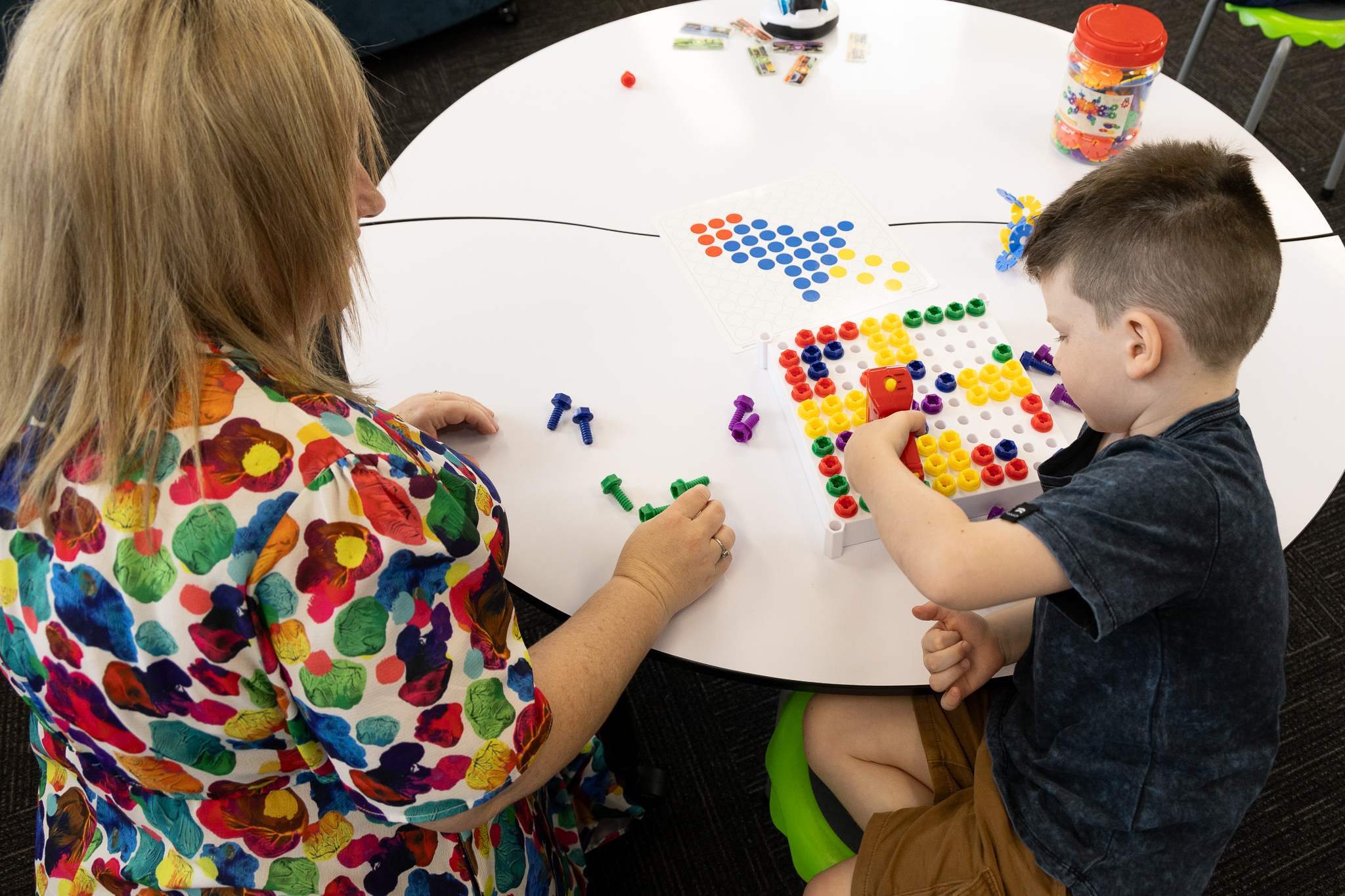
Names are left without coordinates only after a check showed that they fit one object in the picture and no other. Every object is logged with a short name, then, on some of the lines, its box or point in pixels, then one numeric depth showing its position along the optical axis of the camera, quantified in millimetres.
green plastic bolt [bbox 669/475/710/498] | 1014
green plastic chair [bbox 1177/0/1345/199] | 2016
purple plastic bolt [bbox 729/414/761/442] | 1056
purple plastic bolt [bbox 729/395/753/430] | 1078
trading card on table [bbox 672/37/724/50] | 1617
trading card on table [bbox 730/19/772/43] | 1621
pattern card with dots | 1210
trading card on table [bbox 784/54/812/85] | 1541
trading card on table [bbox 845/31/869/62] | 1571
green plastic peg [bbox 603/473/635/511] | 1013
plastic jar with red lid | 1259
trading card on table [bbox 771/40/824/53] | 1596
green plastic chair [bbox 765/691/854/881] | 1007
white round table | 960
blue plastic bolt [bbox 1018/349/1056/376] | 1093
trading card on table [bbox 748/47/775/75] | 1562
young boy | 777
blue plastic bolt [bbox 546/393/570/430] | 1091
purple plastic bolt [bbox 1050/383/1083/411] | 1062
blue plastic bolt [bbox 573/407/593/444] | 1070
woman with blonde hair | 653
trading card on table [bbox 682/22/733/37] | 1641
